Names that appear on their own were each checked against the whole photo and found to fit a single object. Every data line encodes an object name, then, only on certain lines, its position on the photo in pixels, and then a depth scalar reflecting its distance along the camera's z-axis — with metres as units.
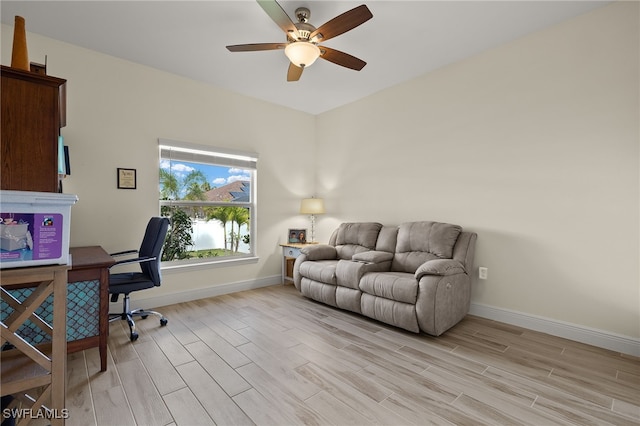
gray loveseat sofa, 2.59
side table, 4.34
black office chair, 2.62
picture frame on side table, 4.63
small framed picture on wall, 3.22
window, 3.64
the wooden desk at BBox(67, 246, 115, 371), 1.97
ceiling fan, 2.03
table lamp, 4.52
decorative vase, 1.44
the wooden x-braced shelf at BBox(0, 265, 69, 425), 1.13
